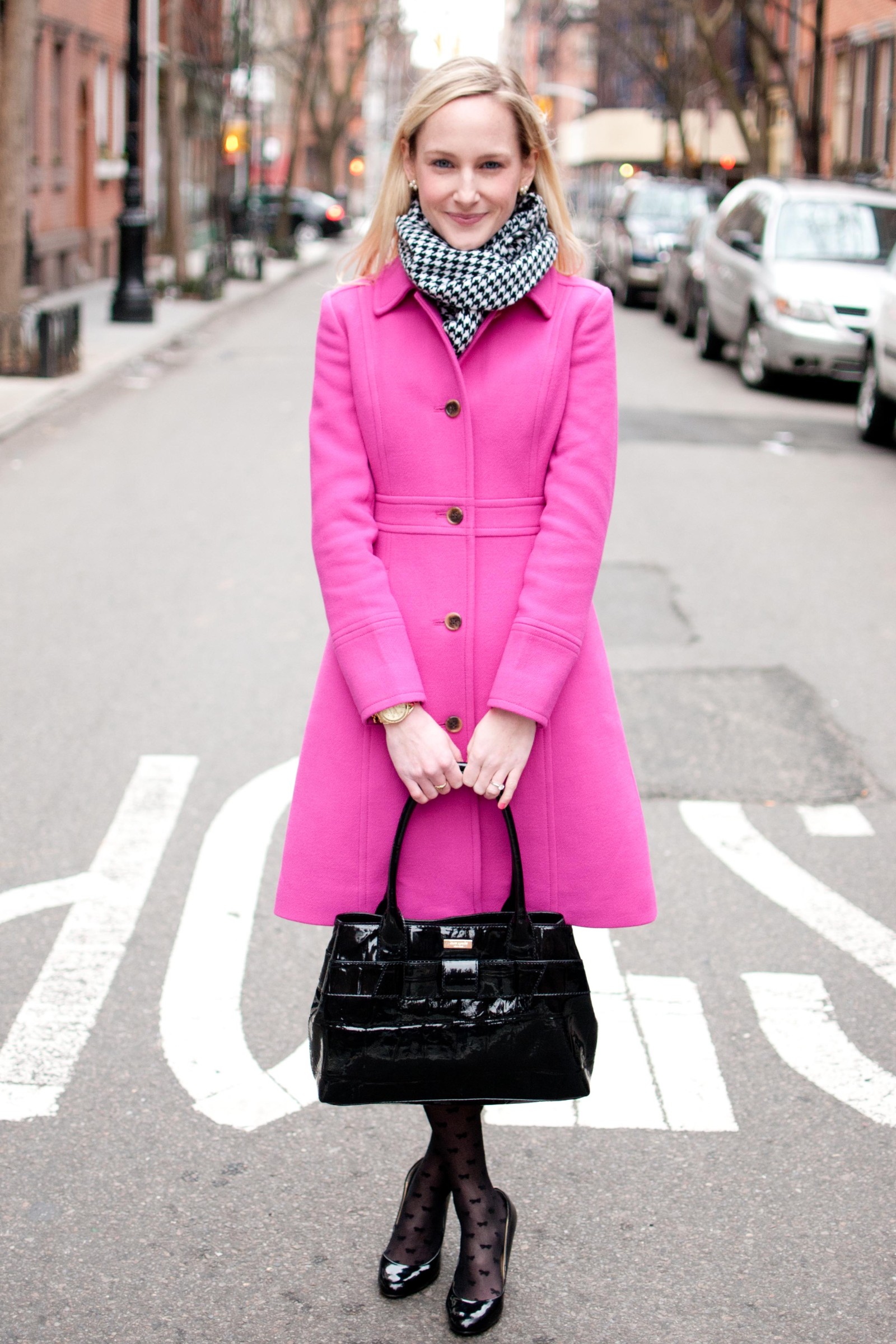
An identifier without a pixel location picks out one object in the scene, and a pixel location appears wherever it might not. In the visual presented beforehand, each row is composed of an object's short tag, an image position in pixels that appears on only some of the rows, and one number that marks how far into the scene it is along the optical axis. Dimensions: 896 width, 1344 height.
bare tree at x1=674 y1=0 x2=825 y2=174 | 29.61
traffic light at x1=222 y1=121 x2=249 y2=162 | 32.44
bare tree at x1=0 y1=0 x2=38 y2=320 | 15.51
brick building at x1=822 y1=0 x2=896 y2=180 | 34.94
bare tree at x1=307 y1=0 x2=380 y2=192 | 49.22
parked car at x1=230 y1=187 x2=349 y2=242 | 57.09
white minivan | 15.52
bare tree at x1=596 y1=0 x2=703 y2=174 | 45.12
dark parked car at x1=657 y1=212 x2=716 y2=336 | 20.47
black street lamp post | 20.98
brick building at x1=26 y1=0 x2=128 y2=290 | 26.59
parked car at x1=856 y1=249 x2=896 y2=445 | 12.63
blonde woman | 2.64
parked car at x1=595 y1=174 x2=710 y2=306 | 26.11
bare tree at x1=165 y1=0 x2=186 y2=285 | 28.15
